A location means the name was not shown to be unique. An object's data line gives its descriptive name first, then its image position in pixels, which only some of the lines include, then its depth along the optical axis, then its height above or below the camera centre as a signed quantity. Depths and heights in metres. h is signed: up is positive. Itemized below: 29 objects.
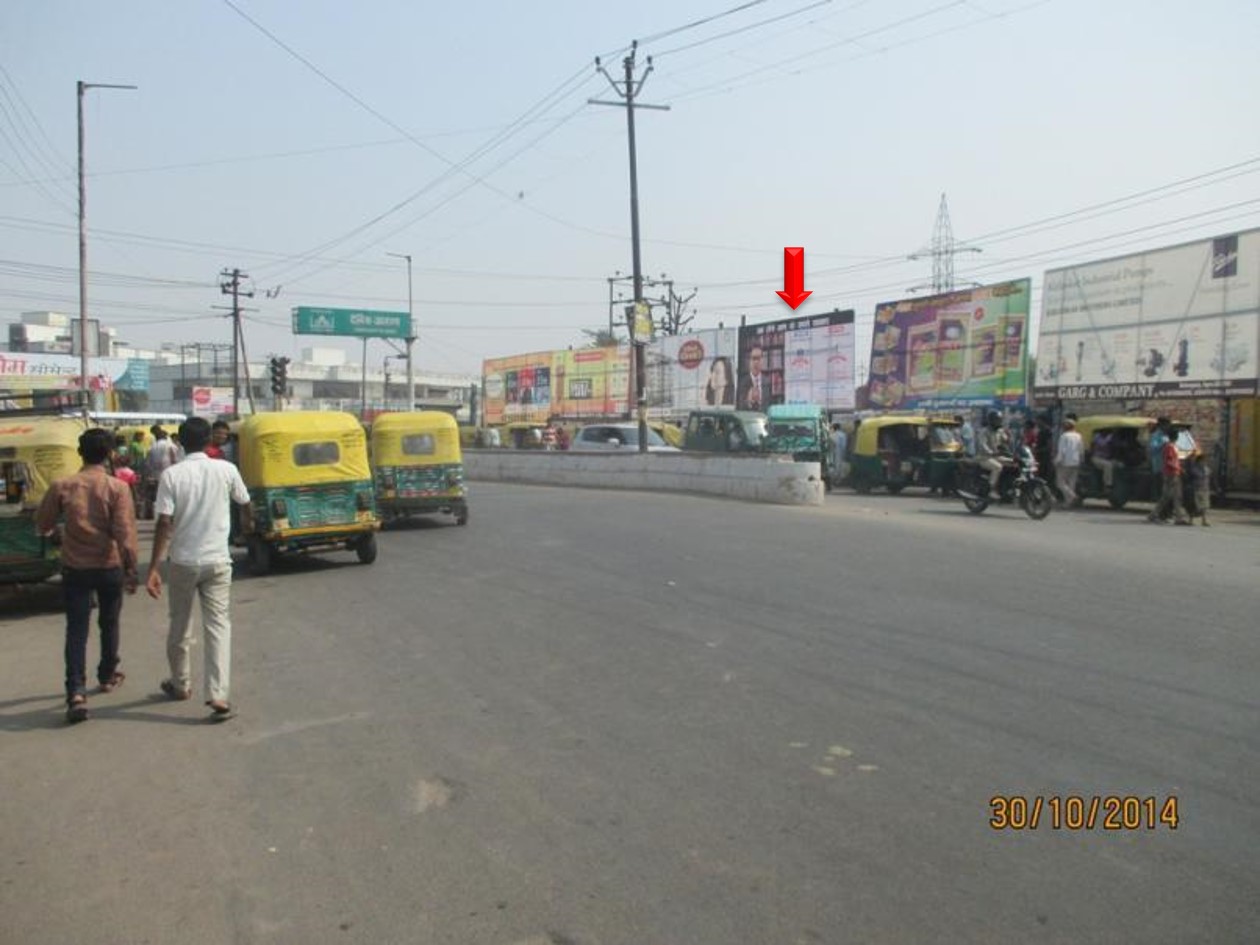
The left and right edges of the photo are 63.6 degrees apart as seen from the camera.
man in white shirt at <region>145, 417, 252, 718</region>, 6.41 -0.79
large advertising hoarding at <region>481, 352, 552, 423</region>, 54.41 +2.19
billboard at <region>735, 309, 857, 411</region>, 36.31 +2.51
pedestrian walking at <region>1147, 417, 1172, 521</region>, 17.48 -0.24
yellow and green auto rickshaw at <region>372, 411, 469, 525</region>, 17.69 -0.74
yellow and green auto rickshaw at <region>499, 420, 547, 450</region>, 42.08 -0.39
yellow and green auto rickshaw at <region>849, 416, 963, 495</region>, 23.72 -0.56
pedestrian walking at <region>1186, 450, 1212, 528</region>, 16.91 -0.80
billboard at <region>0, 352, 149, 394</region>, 38.50 +2.56
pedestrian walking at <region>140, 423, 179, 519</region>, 17.91 -0.59
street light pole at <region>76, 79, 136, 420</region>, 28.11 +4.88
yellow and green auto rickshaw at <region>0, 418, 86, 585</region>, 10.72 -0.70
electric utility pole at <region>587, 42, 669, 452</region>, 27.33 +5.11
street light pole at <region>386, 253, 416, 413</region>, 49.20 +3.91
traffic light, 37.31 +1.80
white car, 31.23 -0.34
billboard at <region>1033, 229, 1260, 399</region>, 22.53 +2.62
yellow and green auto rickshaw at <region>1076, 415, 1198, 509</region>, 19.19 -0.53
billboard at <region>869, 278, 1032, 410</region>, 29.45 +2.52
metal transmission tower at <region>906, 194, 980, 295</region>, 59.12 +9.39
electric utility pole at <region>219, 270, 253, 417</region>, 53.53 +6.33
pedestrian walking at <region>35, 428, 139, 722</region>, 6.51 -0.77
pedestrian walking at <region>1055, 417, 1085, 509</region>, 19.52 -0.56
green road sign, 48.16 +4.95
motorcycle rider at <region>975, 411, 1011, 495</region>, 17.91 -0.32
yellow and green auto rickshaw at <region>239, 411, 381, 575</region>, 13.09 -0.79
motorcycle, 17.36 -0.99
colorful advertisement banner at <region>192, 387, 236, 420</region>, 67.94 +1.56
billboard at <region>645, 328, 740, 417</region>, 42.28 +2.50
